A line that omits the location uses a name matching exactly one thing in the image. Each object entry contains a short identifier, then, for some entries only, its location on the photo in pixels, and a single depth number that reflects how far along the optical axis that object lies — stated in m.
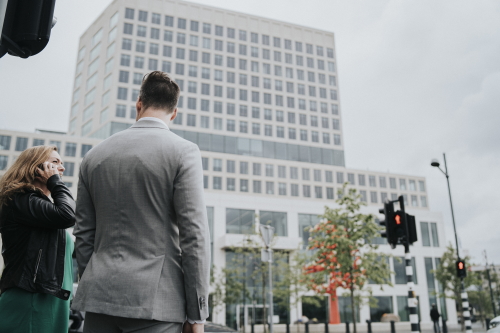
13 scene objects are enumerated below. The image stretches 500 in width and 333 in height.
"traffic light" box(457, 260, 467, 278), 18.54
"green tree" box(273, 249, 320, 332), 33.34
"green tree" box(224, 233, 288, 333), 31.94
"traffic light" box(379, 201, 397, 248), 10.36
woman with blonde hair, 2.76
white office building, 52.94
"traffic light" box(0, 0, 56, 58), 2.38
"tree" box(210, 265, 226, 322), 37.22
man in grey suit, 1.98
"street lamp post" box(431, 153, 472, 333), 19.05
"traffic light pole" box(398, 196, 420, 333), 10.29
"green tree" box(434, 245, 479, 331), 36.56
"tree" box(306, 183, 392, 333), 21.27
